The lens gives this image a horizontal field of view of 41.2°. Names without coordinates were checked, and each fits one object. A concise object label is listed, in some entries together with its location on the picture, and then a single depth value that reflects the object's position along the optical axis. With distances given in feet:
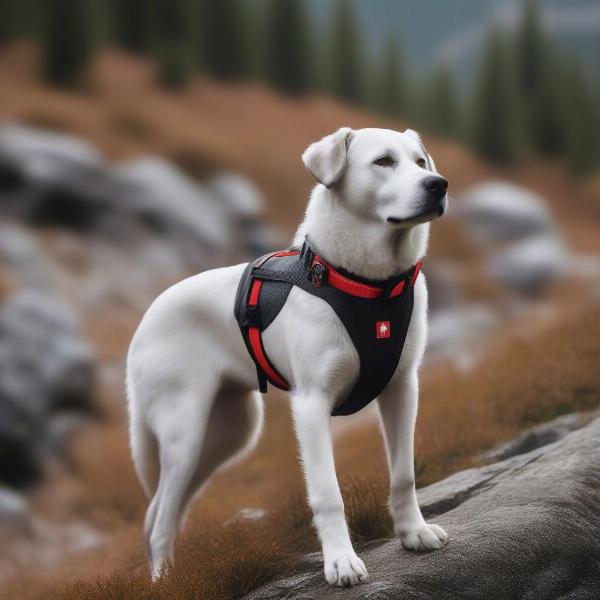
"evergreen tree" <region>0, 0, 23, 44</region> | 89.45
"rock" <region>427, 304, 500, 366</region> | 63.82
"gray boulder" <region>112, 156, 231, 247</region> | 63.93
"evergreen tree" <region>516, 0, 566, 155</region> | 123.95
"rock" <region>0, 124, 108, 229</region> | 59.06
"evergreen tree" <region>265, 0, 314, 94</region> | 115.34
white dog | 12.82
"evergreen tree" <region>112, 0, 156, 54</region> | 103.45
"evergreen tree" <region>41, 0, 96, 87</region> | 81.15
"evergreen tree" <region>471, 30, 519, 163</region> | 112.68
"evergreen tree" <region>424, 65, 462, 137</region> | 141.59
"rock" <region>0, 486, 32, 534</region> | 32.89
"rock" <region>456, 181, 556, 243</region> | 90.33
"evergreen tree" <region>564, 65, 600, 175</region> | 121.08
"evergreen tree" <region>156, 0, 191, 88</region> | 97.66
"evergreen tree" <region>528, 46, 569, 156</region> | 123.44
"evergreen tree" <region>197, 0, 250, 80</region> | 108.88
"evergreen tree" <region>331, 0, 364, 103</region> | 126.52
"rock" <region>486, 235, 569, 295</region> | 83.35
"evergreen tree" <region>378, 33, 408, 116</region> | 134.10
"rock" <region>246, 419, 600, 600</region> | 11.96
